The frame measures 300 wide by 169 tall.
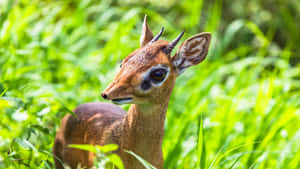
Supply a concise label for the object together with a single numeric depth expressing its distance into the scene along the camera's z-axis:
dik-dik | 5.25
